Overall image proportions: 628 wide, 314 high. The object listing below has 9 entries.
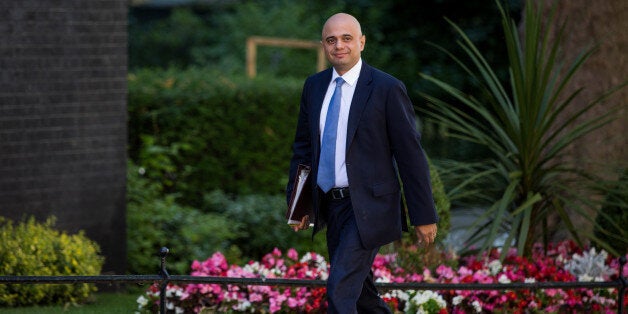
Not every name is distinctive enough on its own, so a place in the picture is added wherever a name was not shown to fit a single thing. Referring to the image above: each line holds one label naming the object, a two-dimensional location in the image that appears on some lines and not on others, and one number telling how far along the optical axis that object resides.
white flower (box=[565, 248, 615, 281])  15.31
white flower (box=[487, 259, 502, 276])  15.14
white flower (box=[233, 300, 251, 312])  13.95
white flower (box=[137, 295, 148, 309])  14.08
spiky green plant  15.56
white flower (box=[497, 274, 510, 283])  14.64
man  10.53
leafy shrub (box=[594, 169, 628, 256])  15.68
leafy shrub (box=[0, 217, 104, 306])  15.14
